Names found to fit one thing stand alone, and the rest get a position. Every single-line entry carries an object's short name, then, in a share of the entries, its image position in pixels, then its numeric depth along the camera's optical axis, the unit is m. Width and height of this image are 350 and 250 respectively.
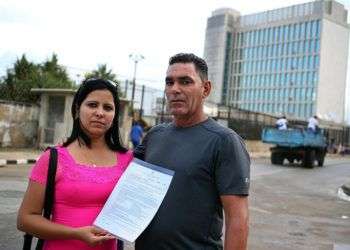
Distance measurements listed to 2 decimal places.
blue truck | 24.52
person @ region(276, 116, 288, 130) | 25.36
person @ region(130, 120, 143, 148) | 16.56
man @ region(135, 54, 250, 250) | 2.41
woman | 2.45
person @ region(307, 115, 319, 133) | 25.46
